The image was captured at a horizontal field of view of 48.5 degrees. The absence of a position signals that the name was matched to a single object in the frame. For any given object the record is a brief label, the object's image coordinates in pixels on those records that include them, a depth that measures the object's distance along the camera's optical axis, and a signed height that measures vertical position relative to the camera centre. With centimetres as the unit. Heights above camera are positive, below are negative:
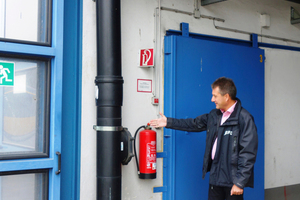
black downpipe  325 +3
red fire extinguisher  363 -51
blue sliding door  392 +20
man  300 -35
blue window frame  311 +11
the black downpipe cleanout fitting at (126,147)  341 -42
